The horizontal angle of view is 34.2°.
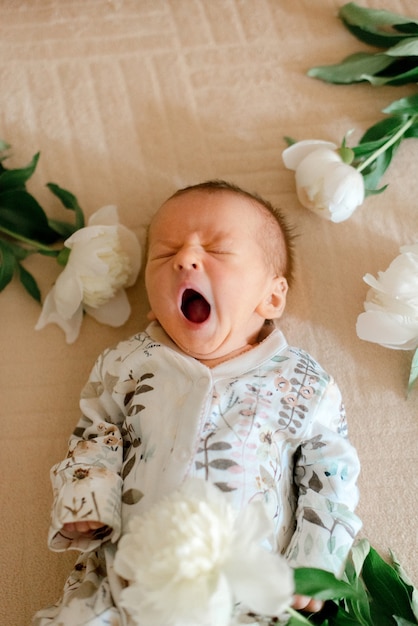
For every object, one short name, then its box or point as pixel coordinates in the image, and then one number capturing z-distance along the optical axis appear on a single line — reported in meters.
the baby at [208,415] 0.80
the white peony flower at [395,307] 0.93
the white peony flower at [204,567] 0.49
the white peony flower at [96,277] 0.98
